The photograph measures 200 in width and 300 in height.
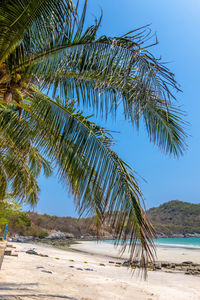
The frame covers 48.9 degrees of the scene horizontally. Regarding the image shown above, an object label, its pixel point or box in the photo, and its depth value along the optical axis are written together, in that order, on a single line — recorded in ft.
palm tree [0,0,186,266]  9.25
